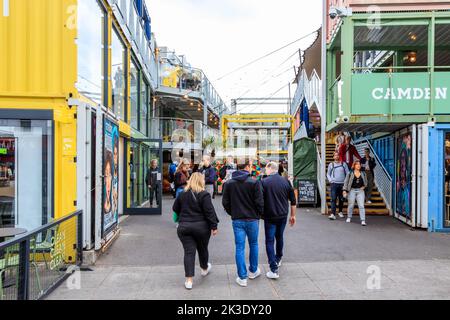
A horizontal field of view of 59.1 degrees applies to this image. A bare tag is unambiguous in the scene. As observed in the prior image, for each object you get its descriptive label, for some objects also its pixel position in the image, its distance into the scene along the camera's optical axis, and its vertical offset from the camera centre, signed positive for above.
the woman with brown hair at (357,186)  10.23 -0.72
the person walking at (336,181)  11.30 -0.65
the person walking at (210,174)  11.74 -0.49
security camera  10.36 +3.84
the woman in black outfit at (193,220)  5.33 -0.84
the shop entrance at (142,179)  12.35 -0.72
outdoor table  4.50 -1.00
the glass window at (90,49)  7.83 +2.38
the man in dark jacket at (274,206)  5.80 -0.71
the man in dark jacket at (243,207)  5.44 -0.67
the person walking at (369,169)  12.39 -0.34
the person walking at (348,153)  12.45 +0.17
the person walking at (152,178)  13.12 -0.66
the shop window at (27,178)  6.77 -0.34
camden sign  9.94 +1.66
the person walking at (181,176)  9.26 -0.41
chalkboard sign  13.89 -1.18
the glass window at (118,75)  11.07 +2.46
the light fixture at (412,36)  11.57 +3.64
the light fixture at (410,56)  13.40 +3.46
